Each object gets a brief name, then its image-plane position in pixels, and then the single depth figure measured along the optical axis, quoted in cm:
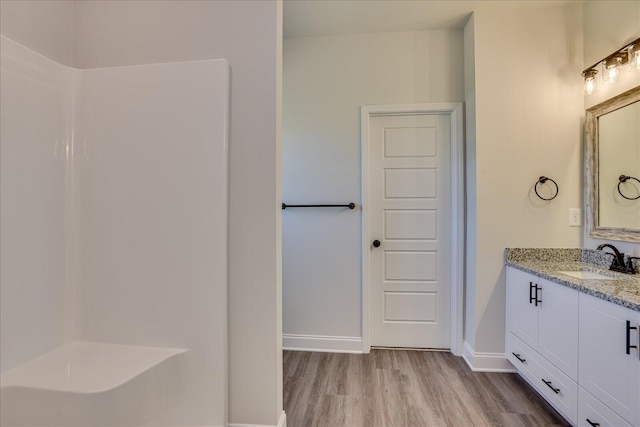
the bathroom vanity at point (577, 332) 118
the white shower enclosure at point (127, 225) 124
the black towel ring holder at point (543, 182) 208
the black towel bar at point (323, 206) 239
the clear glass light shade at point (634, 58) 162
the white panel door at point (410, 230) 244
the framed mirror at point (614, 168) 167
